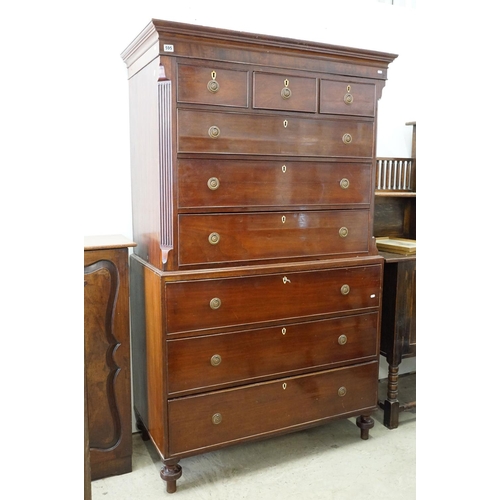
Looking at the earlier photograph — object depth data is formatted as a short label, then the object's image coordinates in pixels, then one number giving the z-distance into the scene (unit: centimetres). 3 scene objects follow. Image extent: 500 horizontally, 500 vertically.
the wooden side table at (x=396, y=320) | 262
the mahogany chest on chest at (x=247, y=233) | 195
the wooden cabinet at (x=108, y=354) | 213
